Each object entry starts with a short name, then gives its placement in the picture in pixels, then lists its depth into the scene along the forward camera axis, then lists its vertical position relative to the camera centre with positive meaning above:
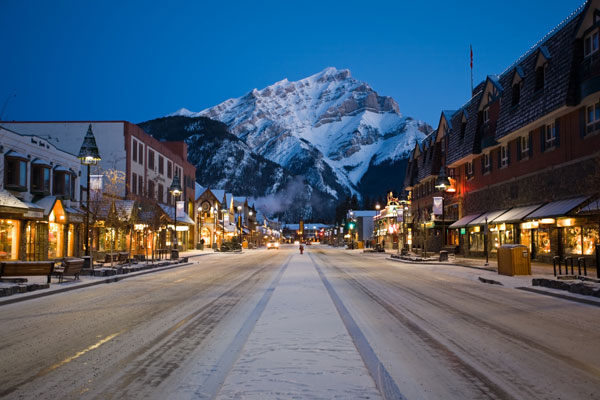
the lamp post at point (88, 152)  25.70 +4.14
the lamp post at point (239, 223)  104.98 +2.41
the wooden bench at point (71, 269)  20.69 -1.29
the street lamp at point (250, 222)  133.05 +3.21
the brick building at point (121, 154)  46.84 +7.99
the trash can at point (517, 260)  24.06 -1.30
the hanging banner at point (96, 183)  33.38 +3.41
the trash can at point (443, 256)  39.88 -1.78
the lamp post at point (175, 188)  39.50 +3.61
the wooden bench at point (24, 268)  18.64 -1.10
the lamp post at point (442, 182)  39.84 +3.83
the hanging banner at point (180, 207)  48.33 +2.63
